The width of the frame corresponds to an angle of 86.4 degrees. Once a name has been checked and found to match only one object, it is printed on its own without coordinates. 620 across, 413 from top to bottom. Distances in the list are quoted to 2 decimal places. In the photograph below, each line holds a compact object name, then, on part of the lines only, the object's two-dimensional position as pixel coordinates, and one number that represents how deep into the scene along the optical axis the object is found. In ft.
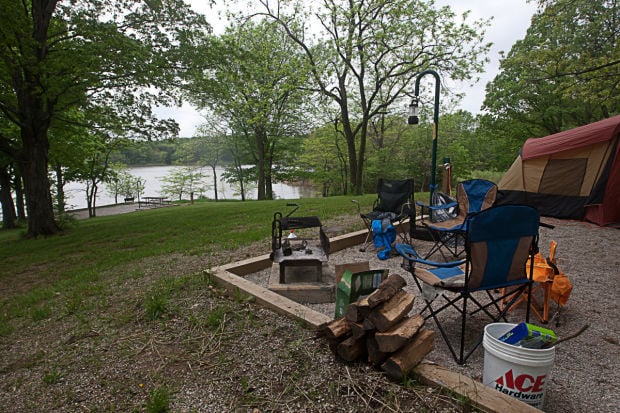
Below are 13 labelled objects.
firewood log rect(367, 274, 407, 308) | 6.22
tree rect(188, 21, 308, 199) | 30.71
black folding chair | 15.79
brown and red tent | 19.60
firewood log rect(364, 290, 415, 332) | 5.95
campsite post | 17.04
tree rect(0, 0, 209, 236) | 22.79
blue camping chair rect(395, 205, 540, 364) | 6.63
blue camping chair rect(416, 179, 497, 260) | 14.36
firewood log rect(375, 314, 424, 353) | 5.79
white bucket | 5.17
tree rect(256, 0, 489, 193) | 40.73
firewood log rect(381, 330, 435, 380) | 5.79
